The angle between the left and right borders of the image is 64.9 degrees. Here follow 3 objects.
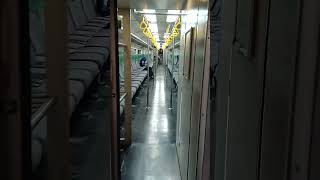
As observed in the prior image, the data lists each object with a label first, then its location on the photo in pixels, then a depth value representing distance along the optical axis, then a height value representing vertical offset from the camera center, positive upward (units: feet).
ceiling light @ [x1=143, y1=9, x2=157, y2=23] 14.61 +3.49
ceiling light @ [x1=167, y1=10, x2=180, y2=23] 14.40 +3.44
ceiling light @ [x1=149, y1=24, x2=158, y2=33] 25.18 +3.99
